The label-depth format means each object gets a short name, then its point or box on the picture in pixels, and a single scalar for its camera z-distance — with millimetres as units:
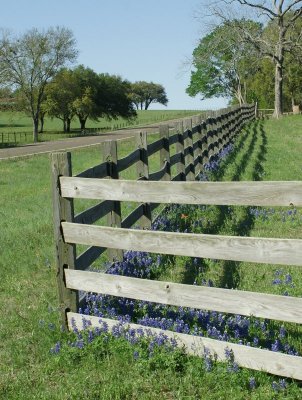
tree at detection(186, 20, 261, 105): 44625
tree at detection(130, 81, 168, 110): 168500
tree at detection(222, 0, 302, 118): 43312
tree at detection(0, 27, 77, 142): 55156
